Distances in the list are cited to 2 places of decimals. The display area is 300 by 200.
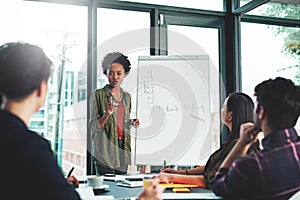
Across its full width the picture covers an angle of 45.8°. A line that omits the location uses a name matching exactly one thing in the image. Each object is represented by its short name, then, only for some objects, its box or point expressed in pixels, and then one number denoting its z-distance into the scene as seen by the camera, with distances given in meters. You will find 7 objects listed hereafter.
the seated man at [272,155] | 1.13
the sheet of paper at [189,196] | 1.44
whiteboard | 2.78
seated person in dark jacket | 0.89
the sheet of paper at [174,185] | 1.69
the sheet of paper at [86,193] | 1.52
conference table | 1.47
